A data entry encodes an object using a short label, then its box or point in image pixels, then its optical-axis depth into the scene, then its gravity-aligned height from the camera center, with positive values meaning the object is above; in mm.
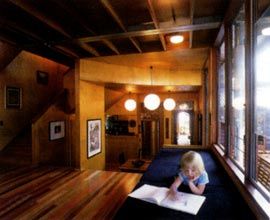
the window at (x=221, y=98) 3642 +209
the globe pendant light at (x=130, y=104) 6723 +204
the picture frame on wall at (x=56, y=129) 6172 -577
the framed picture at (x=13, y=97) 6254 +436
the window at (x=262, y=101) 1616 +67
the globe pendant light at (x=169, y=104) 5969 +174
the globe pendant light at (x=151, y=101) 5273 +232
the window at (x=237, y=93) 2367 +204
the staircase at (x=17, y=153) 5602 -1209
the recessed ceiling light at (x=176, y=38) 3749 +1316
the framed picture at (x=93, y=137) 5734 -763
